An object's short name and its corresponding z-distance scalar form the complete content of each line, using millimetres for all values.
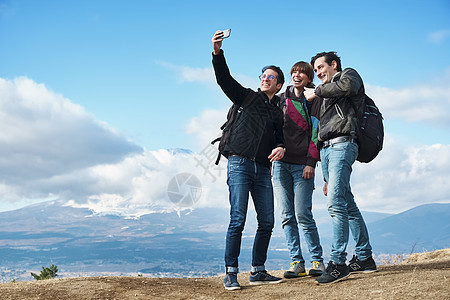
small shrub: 18203
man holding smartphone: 5172
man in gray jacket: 5023
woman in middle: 5715
